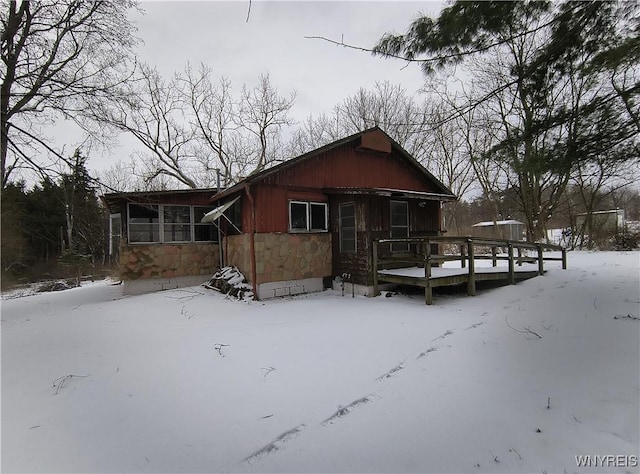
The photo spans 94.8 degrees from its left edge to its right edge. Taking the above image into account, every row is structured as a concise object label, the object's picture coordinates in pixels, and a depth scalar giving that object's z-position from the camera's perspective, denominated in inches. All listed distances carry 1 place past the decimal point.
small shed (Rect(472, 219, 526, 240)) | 1005.2
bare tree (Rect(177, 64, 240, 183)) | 899.4
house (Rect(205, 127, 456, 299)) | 324.2
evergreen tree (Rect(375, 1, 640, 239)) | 147.4
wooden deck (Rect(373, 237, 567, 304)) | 287.1
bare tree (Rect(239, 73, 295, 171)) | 917.8
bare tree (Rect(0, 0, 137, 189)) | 255.9
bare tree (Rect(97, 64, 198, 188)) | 837.2
